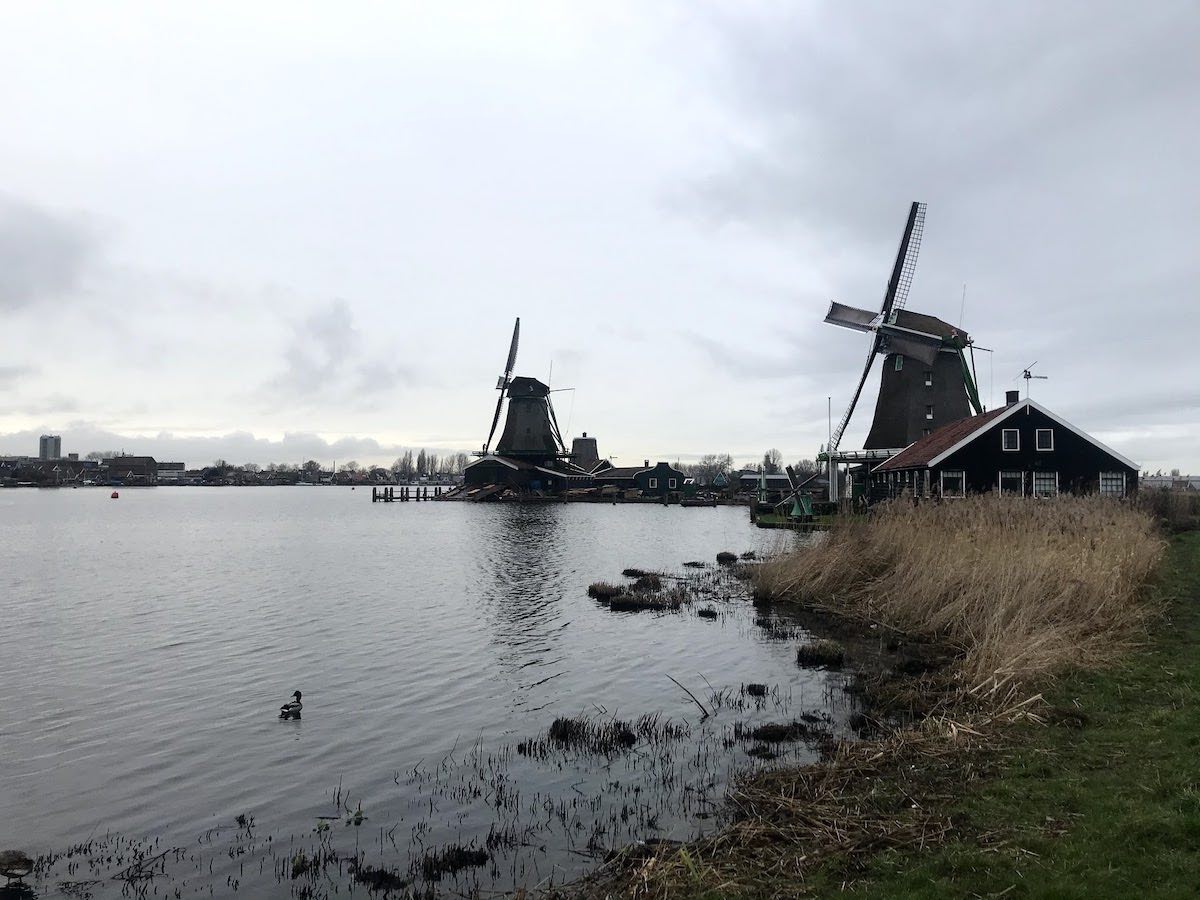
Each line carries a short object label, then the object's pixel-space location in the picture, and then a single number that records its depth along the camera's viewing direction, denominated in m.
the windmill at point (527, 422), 89.06
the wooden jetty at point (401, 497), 104.19
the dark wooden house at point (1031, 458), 35.31
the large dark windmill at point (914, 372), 46.47
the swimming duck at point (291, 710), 11.64
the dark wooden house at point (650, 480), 99.79
